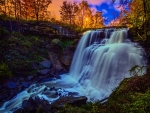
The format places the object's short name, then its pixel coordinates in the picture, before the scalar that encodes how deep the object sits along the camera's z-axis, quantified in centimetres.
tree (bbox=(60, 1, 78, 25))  2859
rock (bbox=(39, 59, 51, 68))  1062
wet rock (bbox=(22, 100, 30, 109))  613
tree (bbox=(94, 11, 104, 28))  3489
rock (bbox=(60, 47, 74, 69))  1220
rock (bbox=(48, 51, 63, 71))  1146
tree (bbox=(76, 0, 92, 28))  3188
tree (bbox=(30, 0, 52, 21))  2012
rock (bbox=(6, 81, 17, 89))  828
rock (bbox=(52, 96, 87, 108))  503
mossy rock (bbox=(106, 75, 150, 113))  276
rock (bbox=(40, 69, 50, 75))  1004
